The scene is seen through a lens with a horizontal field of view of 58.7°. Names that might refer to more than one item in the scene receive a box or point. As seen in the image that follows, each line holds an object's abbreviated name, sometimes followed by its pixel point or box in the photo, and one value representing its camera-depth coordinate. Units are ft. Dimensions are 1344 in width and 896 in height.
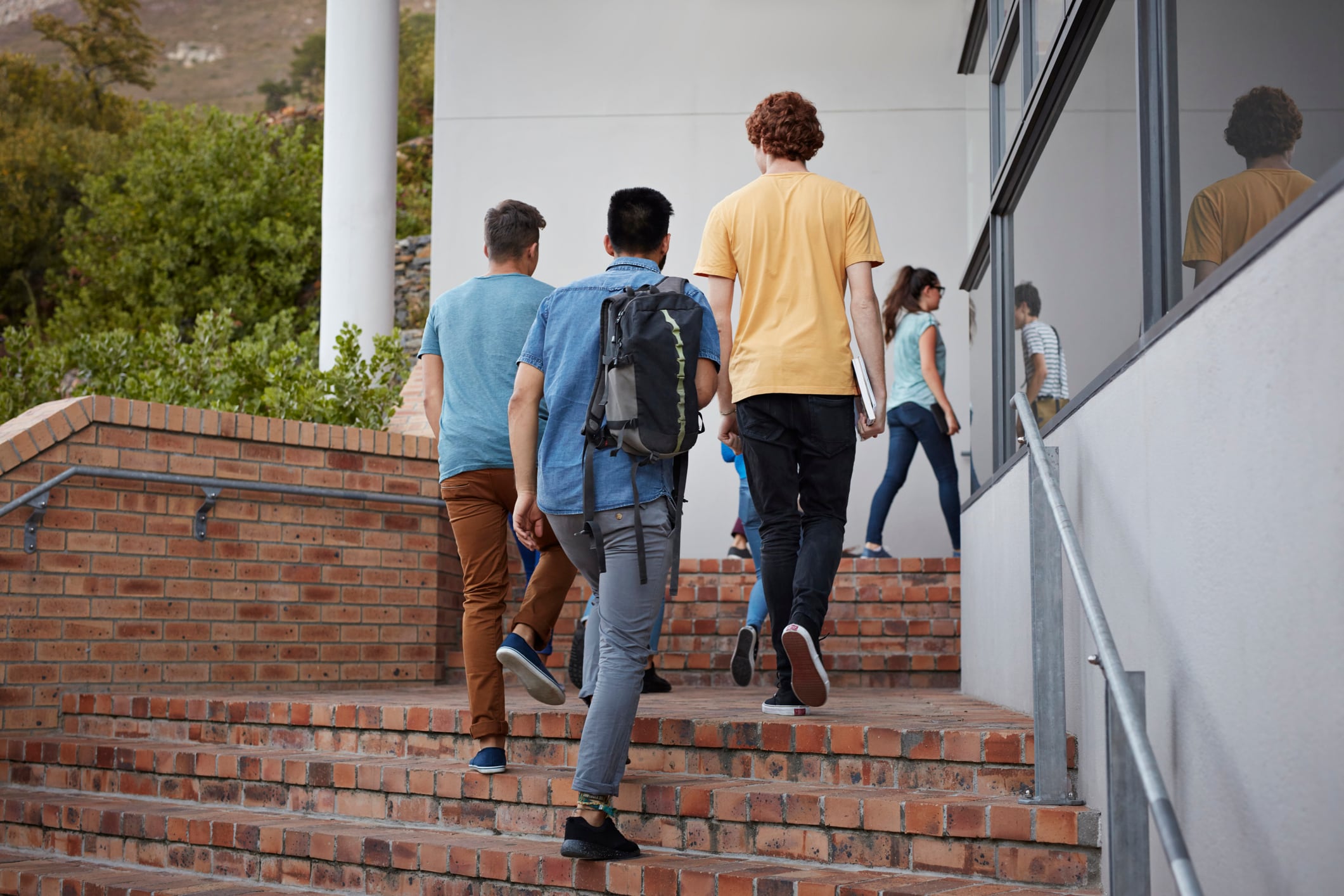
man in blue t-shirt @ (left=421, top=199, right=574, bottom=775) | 11.20
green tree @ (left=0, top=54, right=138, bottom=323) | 99.60
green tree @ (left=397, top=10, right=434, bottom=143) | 112.27
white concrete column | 28.30
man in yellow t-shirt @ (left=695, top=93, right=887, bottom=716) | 11.43
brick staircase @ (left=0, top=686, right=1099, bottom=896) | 9.27
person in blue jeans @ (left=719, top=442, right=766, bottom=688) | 15.64
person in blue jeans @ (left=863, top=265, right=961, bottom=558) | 21.03
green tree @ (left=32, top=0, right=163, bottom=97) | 149.69
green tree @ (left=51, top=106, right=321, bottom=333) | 85.66
